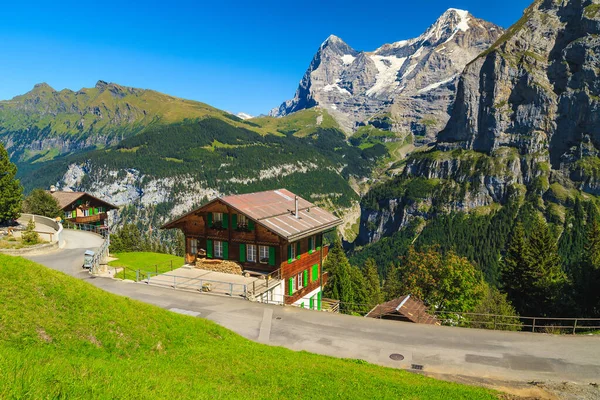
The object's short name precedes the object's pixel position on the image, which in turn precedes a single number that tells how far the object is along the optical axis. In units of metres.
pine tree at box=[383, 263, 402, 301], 82.01
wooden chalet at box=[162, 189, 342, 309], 35.19
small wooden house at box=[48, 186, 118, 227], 75.99
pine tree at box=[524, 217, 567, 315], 52.00
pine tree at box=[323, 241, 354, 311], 55.09
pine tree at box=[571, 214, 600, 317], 43.03
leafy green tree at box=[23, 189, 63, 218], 71.69
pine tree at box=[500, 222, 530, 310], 55.44
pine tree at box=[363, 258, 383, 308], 77.05
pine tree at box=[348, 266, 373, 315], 61.54
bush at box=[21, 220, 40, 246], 45.72
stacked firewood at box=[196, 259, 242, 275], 36.72
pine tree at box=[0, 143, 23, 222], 53.31
